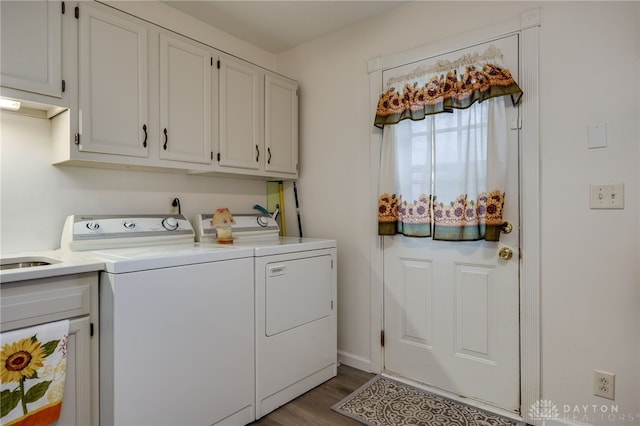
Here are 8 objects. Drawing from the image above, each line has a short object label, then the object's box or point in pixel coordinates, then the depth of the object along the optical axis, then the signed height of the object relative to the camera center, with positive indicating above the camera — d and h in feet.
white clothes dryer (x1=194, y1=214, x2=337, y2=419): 6.58 -1.97
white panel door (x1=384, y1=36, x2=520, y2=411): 6.51 -1.98
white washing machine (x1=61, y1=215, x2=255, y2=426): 4.81 -1.69
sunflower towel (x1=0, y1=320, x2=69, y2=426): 4.10 -1.90
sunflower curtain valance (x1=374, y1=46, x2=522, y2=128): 6.42 +2.42
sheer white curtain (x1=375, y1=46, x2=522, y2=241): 6.52 +1.26
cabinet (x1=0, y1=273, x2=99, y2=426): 4.28 -1.32
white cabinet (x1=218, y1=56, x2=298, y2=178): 7.92 +2.19
